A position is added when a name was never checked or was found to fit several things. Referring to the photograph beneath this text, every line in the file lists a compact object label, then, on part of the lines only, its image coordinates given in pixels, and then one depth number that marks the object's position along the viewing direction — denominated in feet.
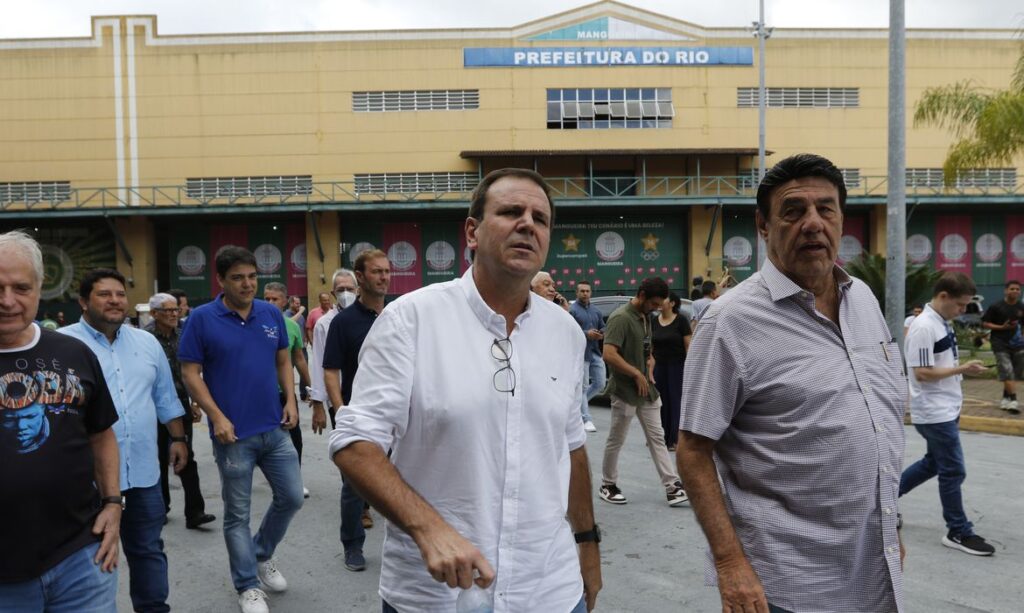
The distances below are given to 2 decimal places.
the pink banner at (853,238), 111.55
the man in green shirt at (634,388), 21.40
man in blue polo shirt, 14.26
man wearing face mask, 19.99
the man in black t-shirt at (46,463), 7.77
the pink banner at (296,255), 110.73
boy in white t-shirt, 16.58
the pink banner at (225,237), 110.63
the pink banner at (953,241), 110.42
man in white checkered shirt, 7.11
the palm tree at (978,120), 51.72
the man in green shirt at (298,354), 22.43
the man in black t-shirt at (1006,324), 37.91
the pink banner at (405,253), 109.19
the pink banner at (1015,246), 110.22
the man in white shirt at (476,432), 5.94
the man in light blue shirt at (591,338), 33.55
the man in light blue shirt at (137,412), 12.02
